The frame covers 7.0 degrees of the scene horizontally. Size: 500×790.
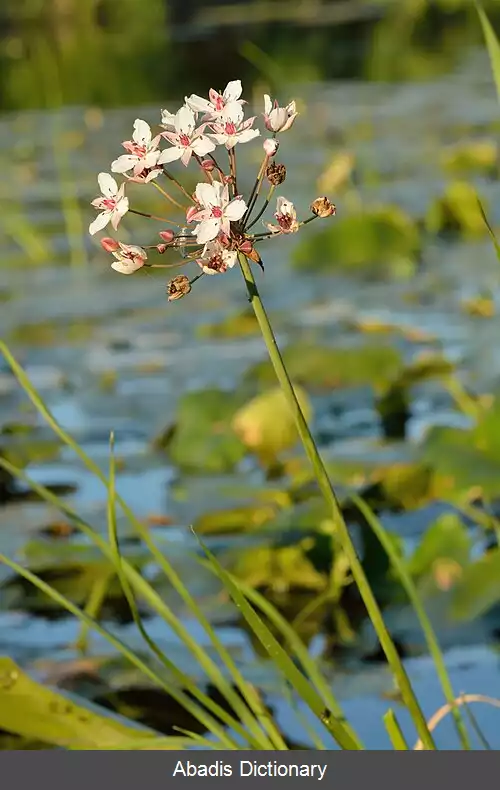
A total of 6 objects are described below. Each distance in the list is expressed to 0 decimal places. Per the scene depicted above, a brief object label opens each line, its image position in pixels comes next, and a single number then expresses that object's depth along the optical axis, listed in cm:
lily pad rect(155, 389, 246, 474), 299
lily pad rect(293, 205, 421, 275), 495
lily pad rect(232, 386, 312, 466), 300
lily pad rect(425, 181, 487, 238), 530
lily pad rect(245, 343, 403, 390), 340
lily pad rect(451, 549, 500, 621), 224
